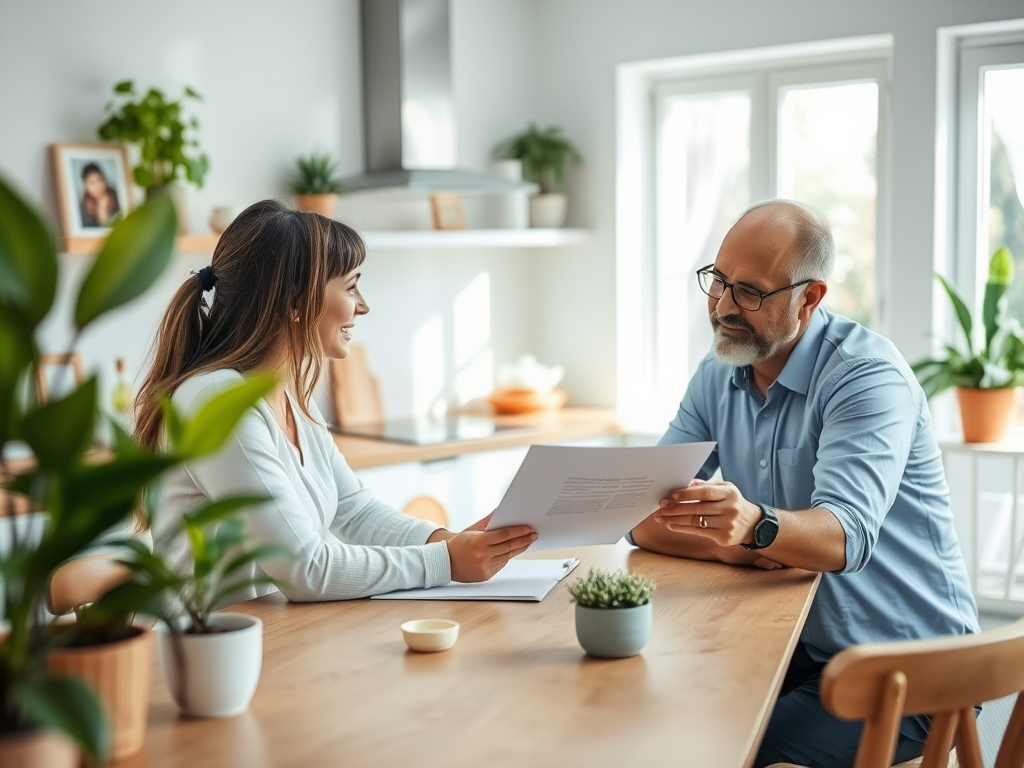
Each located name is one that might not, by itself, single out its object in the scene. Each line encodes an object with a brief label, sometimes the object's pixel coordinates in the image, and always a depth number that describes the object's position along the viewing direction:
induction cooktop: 3.88
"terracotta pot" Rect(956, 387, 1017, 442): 3.67
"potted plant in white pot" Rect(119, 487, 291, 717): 1.14
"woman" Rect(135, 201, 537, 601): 1.72
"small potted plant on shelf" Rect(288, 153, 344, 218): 3.93
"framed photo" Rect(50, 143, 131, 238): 3.30
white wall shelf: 3.97
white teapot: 4.54
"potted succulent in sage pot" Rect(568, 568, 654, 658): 1.43
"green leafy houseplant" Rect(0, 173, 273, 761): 0.85
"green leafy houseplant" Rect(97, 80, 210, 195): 3.34
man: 1.84
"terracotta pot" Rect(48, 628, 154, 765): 1.07
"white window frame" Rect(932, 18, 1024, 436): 3.91
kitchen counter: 3.59
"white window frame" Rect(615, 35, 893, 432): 4.23
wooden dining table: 1.15
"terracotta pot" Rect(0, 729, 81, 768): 0.91
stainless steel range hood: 4.03
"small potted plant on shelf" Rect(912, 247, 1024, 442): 3.62
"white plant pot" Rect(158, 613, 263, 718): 1.20
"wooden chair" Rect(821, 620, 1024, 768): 1.09
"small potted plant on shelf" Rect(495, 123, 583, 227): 4.63
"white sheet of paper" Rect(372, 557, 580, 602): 1.74
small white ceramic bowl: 1.47
